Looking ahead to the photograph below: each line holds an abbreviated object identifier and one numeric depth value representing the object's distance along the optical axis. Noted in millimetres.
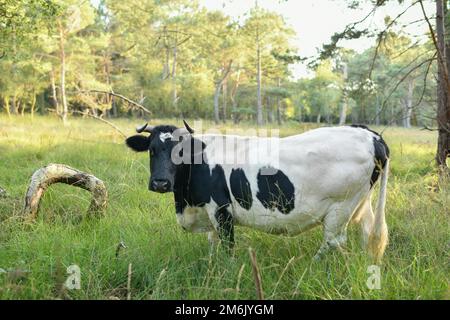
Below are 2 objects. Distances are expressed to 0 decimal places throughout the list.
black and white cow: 3570
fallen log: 4551
